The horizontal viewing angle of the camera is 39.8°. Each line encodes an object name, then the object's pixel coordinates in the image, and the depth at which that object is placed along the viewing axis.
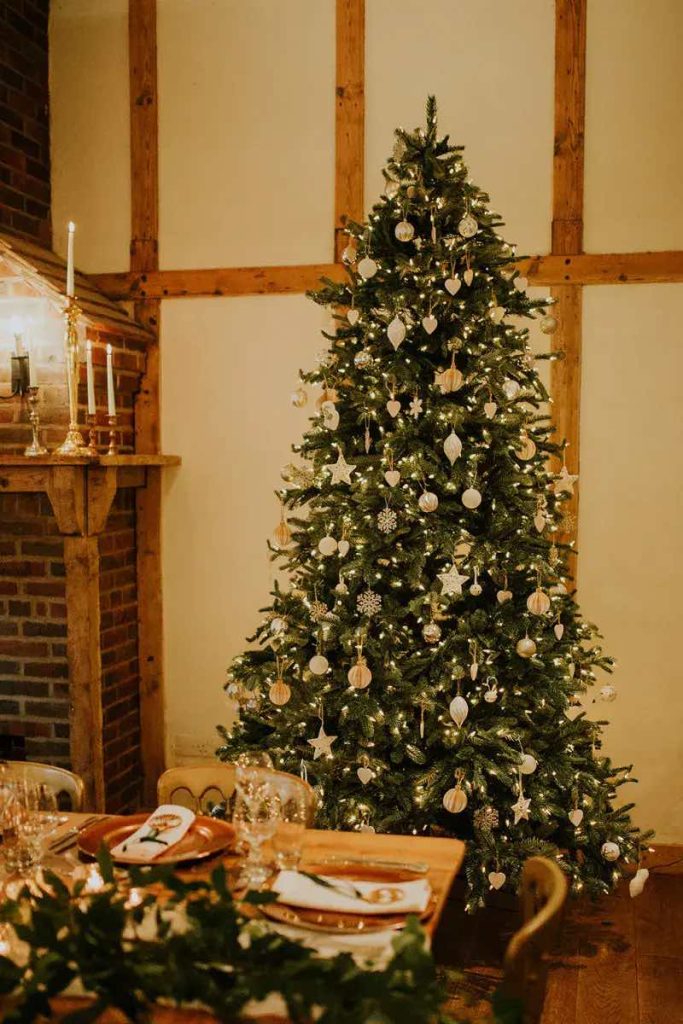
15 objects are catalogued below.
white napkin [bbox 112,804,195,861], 1.92
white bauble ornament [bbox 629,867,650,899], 3.29
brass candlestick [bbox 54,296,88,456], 3.56
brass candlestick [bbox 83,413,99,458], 3.66
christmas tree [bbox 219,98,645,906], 3.11
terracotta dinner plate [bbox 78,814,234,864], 1.93
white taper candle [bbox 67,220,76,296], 3.21
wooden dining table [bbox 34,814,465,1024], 1.92
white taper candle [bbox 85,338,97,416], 3.64
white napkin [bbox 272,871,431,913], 1.68
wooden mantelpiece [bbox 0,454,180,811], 3.55
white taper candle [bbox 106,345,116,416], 3.71
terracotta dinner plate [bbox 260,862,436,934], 1.60
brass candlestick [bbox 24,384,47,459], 3.64
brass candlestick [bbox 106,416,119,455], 3.78
